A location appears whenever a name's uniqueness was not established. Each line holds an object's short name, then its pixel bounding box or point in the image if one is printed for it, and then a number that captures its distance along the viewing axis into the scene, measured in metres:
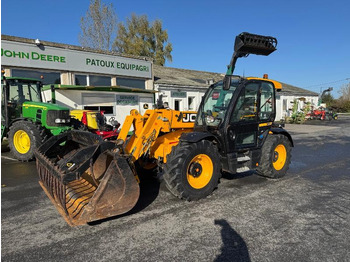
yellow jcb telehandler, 3.38
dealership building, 12.02
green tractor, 7.75
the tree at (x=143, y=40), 34.72
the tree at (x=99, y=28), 27.95
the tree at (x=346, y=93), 65.44
